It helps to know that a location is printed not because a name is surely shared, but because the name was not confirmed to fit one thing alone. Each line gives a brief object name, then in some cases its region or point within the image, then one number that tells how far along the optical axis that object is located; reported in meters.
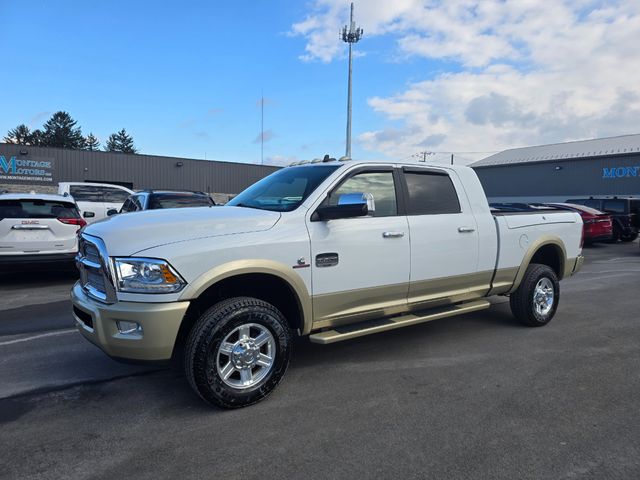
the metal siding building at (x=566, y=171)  33.56
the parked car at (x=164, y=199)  9.38
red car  15.56
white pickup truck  3.23
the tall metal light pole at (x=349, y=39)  30.51
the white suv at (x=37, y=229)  7.75
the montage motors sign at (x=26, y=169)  28.64
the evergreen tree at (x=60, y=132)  92.50
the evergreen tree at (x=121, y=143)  105.94
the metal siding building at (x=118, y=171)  28.94
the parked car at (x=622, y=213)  17.44
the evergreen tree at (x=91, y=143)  102.09
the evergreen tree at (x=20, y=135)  92.50
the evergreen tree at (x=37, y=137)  91.25
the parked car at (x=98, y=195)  12.77
